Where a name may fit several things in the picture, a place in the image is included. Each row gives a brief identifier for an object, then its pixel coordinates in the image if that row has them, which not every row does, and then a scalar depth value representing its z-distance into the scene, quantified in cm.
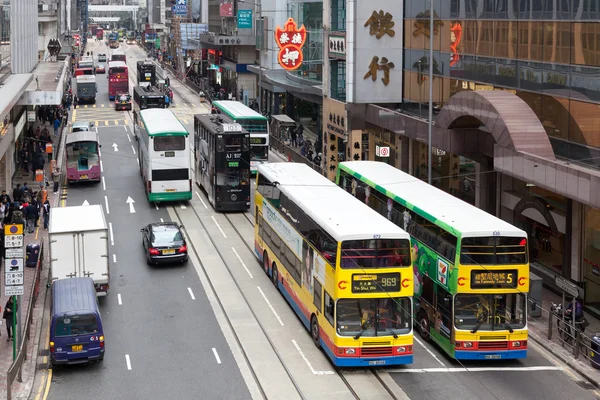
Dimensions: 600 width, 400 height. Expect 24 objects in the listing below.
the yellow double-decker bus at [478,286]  2497
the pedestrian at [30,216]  4147
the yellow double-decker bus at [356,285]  2428
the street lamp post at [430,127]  3793
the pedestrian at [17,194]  4475
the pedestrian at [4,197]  4163
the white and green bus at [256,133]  5594
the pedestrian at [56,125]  7044
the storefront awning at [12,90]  4062
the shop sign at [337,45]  5325
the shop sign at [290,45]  5622
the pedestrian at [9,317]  2763
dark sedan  3669
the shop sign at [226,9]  10812
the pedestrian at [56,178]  5125
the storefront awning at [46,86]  5109
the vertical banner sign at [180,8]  14375
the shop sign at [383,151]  4750
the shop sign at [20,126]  5333
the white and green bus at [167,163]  4656
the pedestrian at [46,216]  4281
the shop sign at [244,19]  9531
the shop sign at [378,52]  5131
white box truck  3106
